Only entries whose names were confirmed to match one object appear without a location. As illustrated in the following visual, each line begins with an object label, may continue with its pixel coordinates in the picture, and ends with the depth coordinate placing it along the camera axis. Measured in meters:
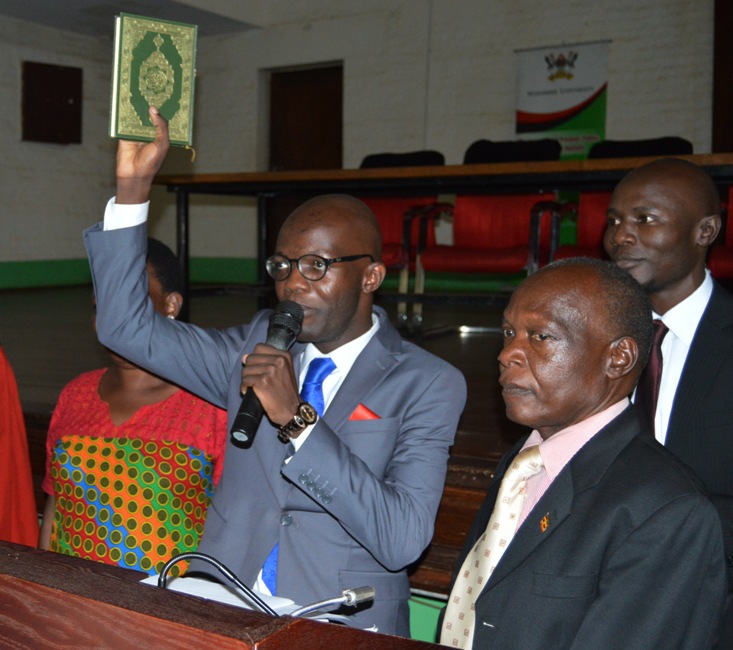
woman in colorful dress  1.87
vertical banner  7.94
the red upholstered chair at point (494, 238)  4.63
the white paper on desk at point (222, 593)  1.12
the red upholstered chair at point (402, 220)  5.02
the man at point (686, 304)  1.68
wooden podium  0.67
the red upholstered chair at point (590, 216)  4.75
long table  3.86
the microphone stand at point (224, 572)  0.94
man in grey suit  1.47
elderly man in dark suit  1.10
